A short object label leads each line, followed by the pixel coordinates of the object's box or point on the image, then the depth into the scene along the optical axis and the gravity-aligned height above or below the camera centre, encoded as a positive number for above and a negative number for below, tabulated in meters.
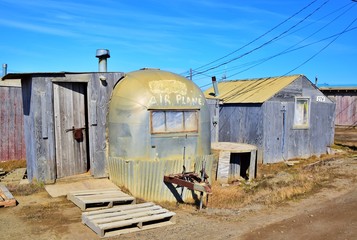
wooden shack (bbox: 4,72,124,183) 8.87 -0.51
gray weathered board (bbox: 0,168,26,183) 9.68 -2.25
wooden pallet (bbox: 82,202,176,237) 6.25 -2.32
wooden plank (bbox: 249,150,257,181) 12.66 -2.35
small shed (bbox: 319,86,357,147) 25.53 -0.33
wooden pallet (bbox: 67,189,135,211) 7.50 -2.23
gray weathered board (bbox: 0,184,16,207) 7.45 -2.20
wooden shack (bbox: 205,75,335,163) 14.80 -0.66
